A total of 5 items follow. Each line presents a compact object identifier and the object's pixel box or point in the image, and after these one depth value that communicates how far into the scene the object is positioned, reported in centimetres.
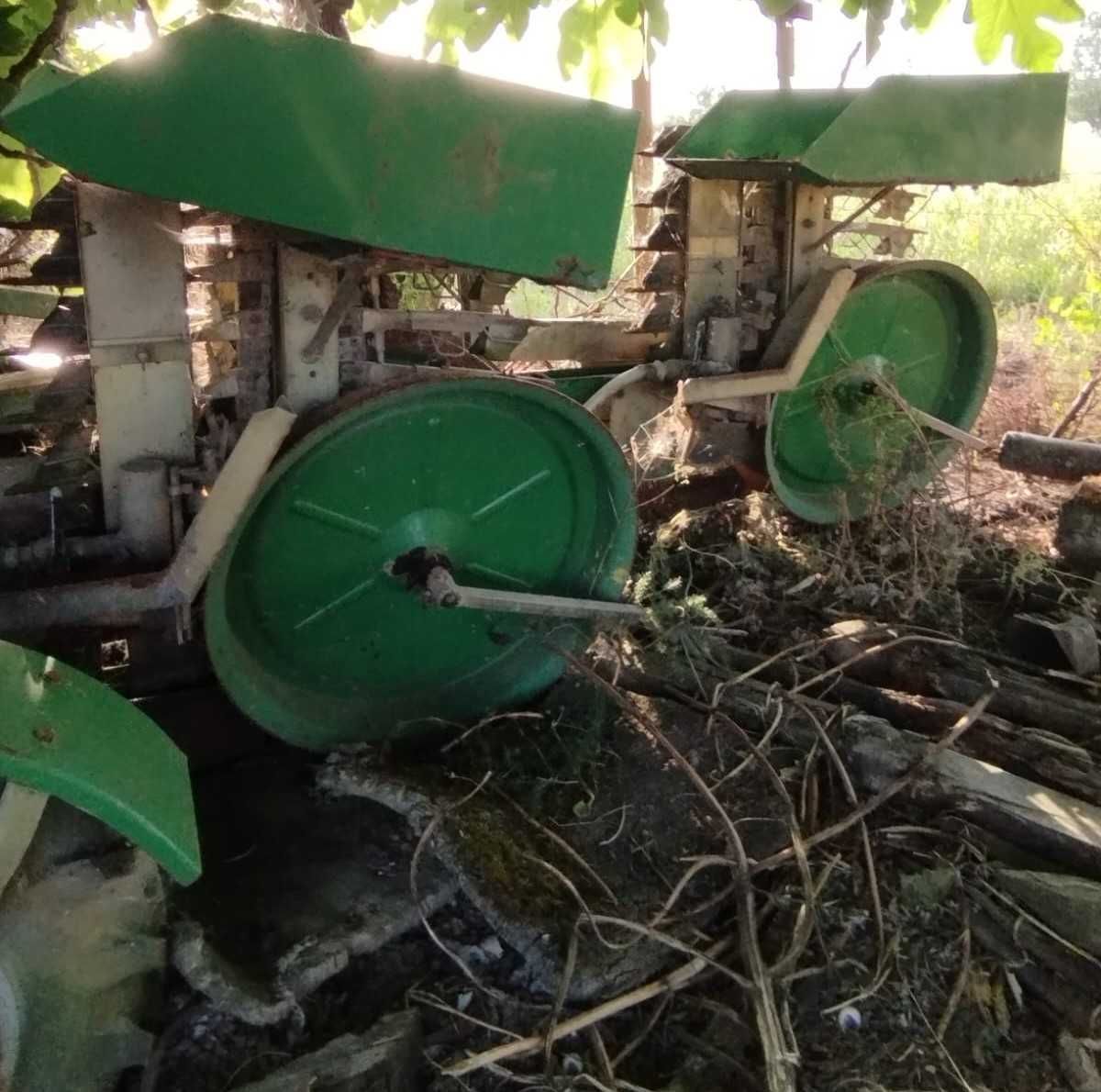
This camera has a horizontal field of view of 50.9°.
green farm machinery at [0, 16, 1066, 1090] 174
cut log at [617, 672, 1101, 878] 235
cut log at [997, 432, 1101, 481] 351
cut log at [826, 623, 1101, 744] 280
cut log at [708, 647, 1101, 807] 257
